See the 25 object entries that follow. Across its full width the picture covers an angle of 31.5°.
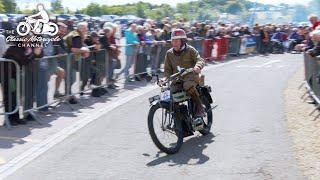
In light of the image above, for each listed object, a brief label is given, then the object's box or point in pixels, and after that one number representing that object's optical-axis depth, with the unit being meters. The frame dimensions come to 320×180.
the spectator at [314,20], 16.58
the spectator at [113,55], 13.94
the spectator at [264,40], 31.36
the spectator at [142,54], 16.34
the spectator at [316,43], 11.37
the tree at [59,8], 88.94
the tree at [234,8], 176.38
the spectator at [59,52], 10.94
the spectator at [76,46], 11.70
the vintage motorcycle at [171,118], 7.63
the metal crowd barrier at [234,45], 27.72
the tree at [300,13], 141.75
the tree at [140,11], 152.75
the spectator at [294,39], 33.50
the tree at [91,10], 131.75
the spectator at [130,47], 15.54
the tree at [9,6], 69.56
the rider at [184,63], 8.18
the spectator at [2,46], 9.59
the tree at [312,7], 128.30
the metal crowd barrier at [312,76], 11.34
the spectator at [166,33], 18.66
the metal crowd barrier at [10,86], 9.25
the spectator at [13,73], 9.29
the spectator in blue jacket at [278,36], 32.97
